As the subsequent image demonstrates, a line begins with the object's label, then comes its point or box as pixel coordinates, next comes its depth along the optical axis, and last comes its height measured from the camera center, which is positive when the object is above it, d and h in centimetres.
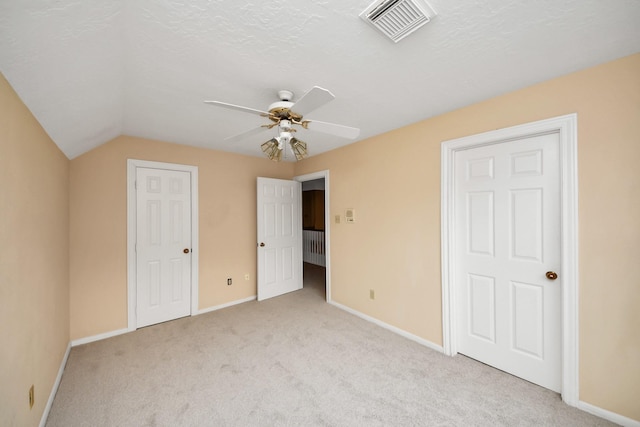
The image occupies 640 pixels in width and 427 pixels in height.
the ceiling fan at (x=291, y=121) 141 +64
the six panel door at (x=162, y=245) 304 -41
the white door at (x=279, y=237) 393 -41
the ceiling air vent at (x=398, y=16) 110 +94
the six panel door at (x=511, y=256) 189 -38
